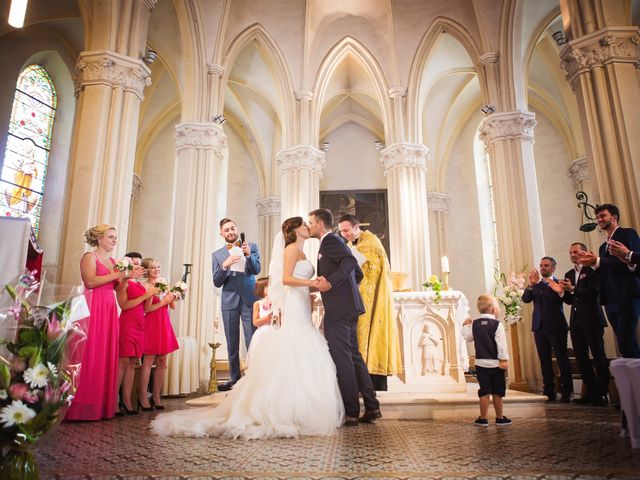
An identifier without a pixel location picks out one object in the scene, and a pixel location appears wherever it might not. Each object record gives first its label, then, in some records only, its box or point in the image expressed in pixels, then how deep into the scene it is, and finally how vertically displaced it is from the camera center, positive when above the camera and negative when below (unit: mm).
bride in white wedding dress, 3307 -192
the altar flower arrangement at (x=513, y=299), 7191 +835
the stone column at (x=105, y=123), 5965 +3089
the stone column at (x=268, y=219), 15312 +4468
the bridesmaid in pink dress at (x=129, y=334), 4598 +251
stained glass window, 10203 +4730
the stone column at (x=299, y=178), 11234 +4211
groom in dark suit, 3750 +321
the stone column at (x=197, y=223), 8391 +2489
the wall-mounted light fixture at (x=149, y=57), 7098 +4438
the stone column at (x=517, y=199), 8117 +2849
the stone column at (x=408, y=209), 11117 +3478
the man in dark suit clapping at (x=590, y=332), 5293 +250
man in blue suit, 5270 +830
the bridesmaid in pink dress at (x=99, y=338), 4031 +194
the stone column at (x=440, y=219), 15164 +4306
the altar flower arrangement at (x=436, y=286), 6324 +950
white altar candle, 7391 +1421
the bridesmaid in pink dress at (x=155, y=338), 5012 +232
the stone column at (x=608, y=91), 5662 +3242
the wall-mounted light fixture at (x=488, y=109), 9453 +4787
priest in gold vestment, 4797 +443
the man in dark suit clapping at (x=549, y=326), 5910 +374
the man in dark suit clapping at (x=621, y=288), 4121 +565
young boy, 3830 -56
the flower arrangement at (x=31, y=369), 1721 -26
